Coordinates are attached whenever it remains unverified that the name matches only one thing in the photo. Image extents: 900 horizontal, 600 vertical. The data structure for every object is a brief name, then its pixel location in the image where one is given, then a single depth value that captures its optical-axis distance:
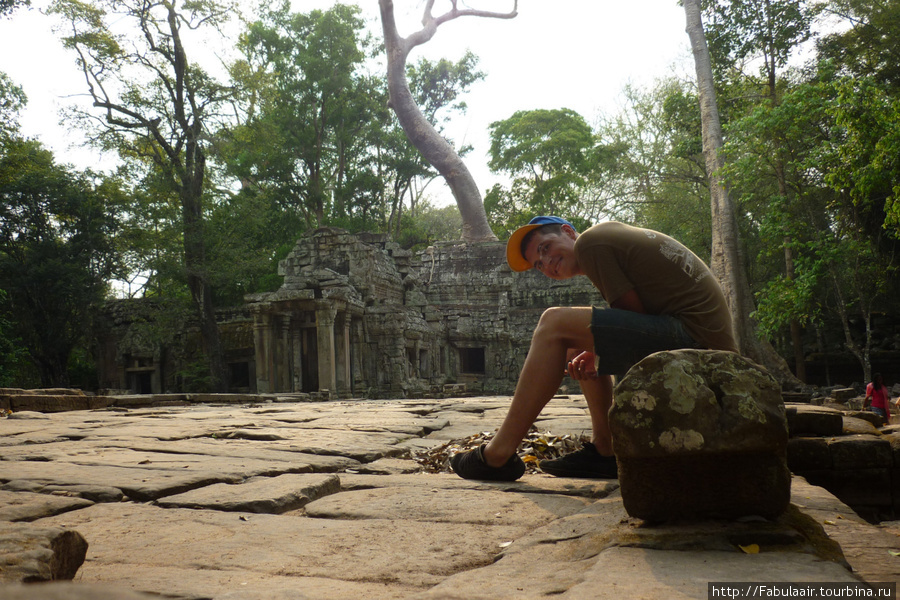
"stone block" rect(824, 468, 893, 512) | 3.38
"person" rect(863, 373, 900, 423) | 10.63
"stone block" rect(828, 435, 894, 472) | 3.37
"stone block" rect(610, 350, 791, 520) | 1.99
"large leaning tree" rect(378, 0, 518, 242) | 31.47
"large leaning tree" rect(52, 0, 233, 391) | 23.52
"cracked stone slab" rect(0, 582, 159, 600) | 0.70
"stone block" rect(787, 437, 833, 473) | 3.43
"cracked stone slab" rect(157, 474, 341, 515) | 2.65
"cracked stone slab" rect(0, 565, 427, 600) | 1.50
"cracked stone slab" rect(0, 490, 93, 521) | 2.36
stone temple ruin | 20.95
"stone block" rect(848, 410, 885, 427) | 5.09
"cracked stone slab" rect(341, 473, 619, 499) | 3.01
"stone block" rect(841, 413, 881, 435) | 3.94
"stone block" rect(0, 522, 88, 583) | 1.43
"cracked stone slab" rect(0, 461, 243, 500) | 2.94
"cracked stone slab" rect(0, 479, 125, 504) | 2.80
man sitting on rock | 2.79
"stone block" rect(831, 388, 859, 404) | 14.17
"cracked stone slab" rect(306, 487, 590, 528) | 2.45
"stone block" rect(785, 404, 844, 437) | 3.71
